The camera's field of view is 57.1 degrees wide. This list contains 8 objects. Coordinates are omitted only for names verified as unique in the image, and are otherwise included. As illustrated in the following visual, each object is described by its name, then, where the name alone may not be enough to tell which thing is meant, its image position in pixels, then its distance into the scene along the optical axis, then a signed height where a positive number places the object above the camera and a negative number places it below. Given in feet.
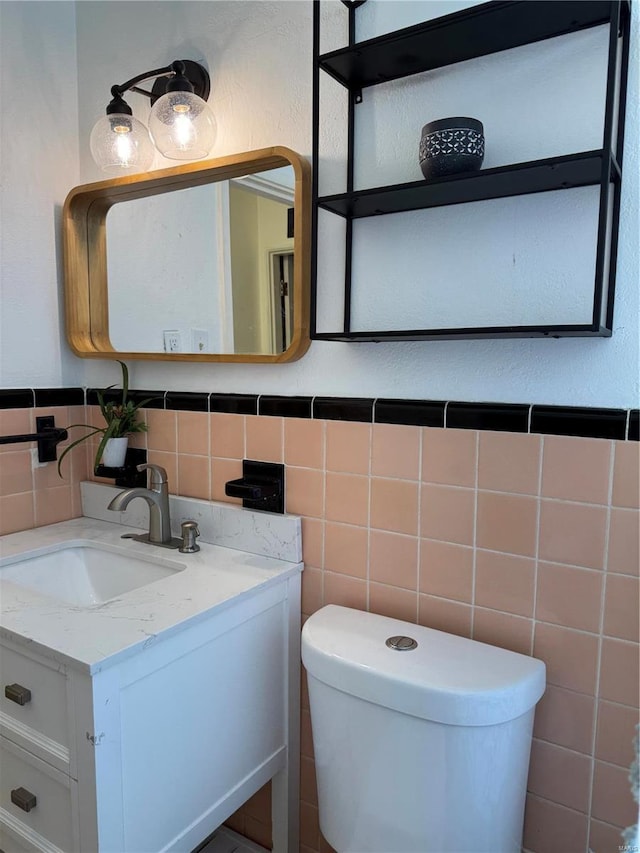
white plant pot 5.01 -0.75
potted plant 4.98 -0.54
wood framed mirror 4.15 +0.82
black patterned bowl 3.22 +1.22
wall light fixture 4.25 +1.79
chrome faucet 4.59 -1.11
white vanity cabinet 3.00 -2.08
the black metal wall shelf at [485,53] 2.93 +1.37
